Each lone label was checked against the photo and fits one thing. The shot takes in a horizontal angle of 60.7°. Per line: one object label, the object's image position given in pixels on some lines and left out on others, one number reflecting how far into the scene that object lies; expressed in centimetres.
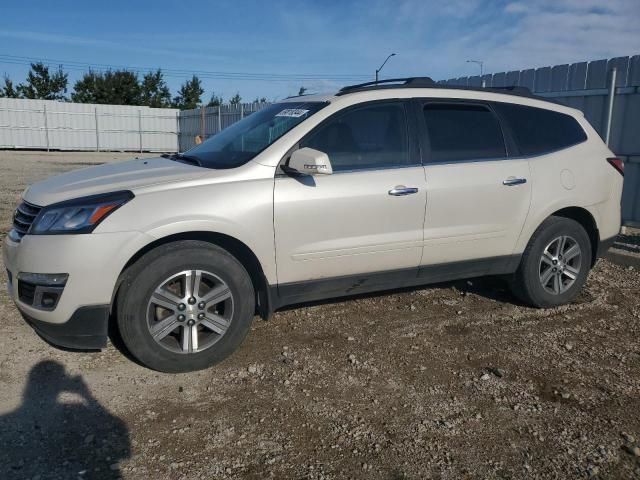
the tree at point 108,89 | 4825
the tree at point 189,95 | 5228
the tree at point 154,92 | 5062
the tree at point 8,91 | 4509
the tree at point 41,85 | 4656
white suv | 336
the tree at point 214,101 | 5184
